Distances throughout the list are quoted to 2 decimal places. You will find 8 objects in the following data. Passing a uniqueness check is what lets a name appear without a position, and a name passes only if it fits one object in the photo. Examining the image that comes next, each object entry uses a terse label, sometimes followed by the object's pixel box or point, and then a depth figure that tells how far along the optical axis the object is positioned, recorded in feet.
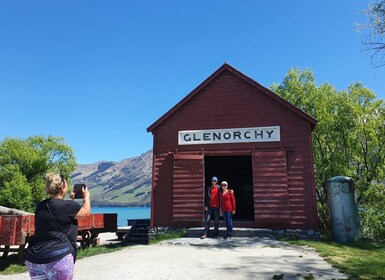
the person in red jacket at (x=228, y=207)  40.57
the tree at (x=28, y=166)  132.36
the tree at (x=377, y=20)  23.32
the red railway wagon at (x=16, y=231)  30.42
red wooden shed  43.57
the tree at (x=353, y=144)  68.95
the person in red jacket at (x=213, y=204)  40.91
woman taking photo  11.20
